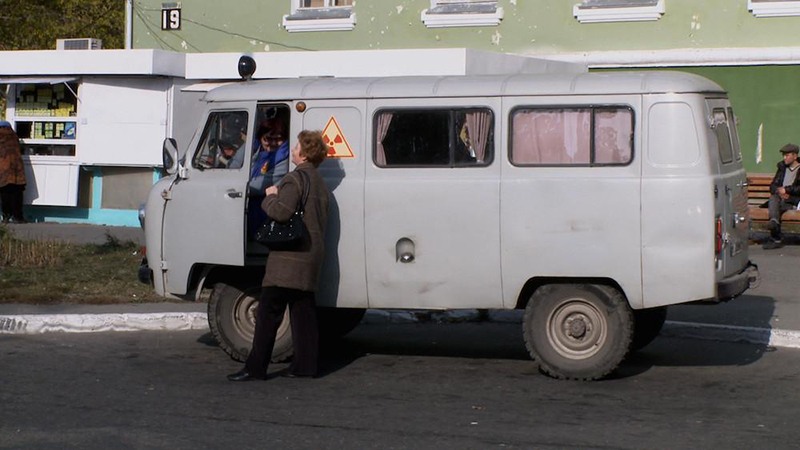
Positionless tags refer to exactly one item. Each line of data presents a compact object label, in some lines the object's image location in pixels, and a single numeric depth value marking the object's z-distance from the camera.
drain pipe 25.02
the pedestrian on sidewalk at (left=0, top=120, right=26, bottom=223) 20.83
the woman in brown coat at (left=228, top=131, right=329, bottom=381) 9.35
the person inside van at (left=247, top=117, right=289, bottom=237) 10.02
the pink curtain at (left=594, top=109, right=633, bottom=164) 9.19
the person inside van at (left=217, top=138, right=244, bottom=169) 10.06
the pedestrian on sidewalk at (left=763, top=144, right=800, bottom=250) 16.86
